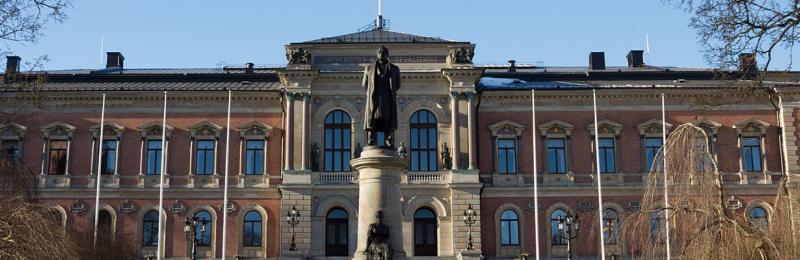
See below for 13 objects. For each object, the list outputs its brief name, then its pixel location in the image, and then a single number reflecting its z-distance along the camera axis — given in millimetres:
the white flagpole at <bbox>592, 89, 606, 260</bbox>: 41500
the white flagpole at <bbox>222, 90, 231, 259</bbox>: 43991
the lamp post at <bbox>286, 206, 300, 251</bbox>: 44875
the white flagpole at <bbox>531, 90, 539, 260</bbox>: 43375
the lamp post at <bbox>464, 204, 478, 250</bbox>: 44719
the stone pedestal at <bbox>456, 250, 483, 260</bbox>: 44094
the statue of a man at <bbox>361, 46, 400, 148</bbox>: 21266
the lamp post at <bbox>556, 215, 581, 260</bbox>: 35706
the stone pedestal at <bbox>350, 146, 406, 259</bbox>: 20516
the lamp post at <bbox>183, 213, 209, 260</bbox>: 44975
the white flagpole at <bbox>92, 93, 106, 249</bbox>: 43656
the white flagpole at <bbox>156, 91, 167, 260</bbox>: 43062
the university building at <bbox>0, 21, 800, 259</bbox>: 45719
